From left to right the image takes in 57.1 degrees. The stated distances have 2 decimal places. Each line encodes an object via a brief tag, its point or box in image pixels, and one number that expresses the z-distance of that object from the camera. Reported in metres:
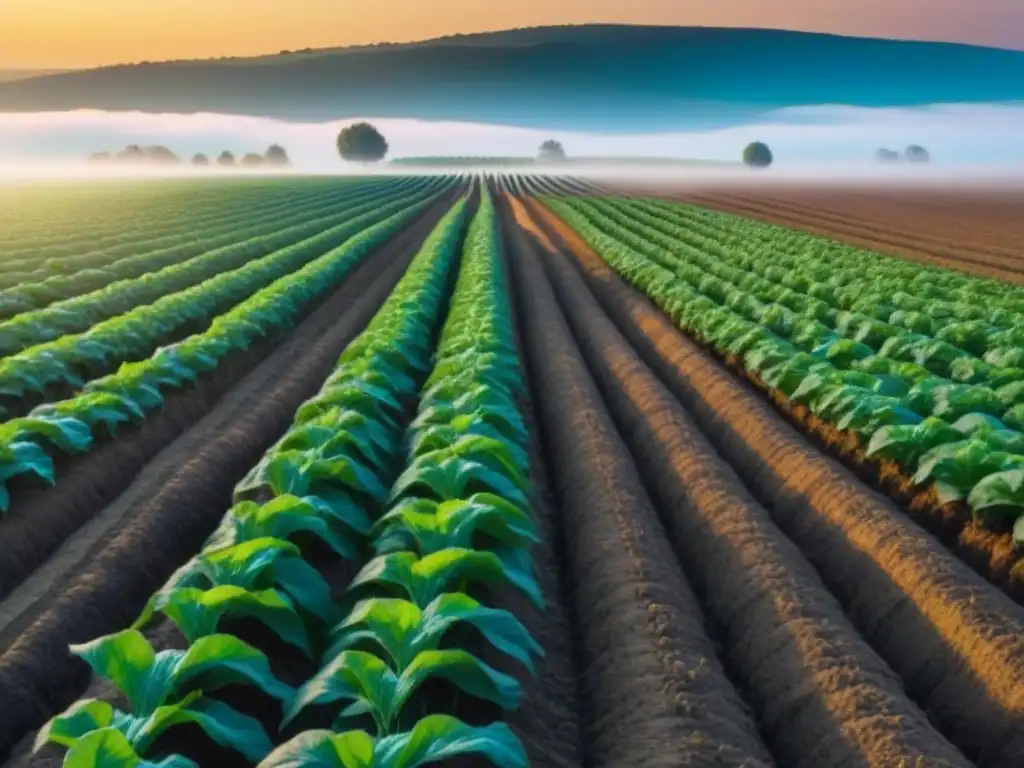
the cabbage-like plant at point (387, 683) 3.69
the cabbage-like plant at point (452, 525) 5.19
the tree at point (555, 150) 197.62
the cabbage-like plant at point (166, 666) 3.83
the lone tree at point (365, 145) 159.50
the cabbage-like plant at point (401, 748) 3.23
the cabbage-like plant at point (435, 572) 4.63
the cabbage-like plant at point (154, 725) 3.56
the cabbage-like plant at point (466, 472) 6.05
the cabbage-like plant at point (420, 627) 4.02
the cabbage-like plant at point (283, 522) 5.38
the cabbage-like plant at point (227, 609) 4.40
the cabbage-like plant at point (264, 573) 4.76
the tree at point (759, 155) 167.75
